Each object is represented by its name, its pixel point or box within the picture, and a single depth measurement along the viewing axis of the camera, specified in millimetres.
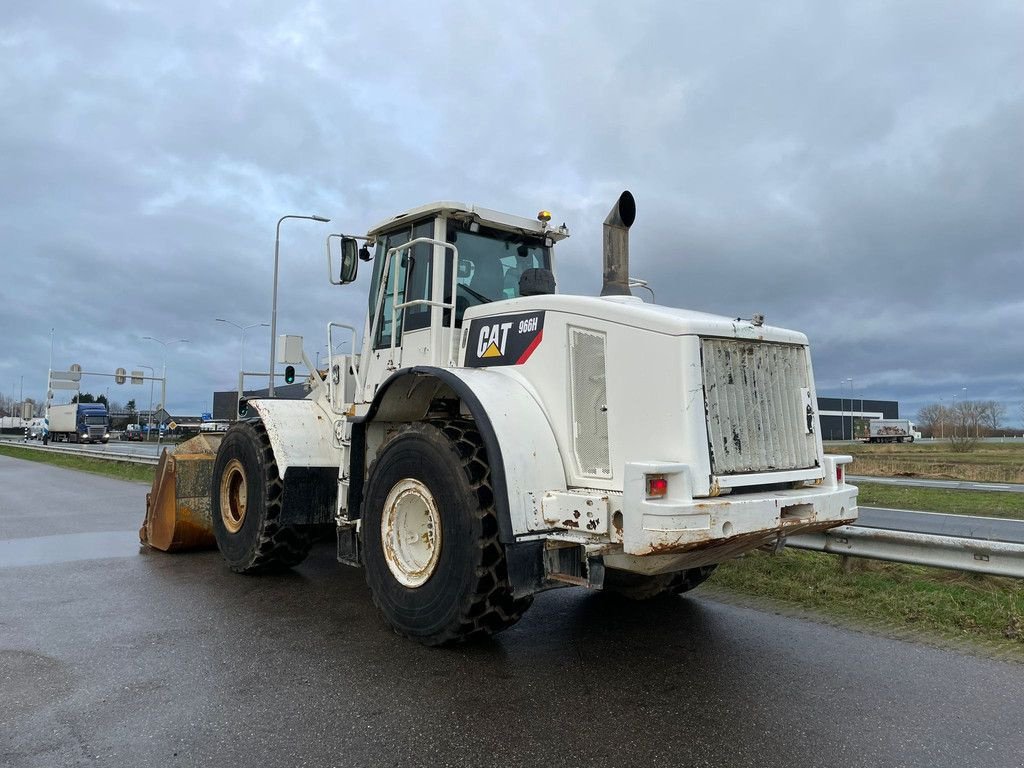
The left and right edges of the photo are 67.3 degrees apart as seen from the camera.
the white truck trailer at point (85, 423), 59969
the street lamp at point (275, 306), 22859
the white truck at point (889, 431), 80625
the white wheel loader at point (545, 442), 4148
